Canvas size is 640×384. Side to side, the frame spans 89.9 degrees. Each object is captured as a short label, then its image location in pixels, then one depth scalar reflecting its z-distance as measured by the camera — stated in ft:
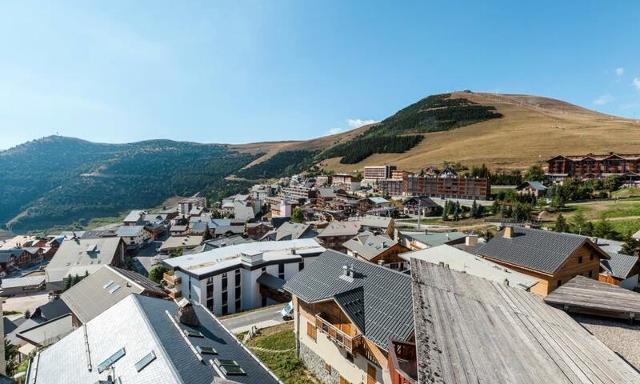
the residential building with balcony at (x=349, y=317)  54.60
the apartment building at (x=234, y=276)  128.67
